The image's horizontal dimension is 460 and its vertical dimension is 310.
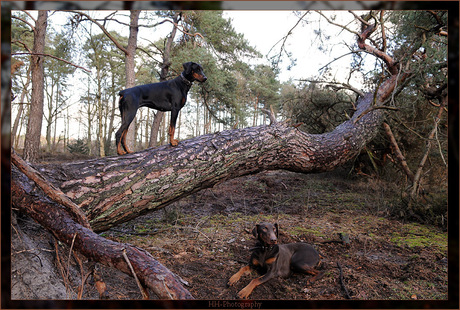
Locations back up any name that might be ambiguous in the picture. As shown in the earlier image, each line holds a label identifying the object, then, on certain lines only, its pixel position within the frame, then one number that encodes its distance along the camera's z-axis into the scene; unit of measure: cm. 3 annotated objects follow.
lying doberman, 224
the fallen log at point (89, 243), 144
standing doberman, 275
